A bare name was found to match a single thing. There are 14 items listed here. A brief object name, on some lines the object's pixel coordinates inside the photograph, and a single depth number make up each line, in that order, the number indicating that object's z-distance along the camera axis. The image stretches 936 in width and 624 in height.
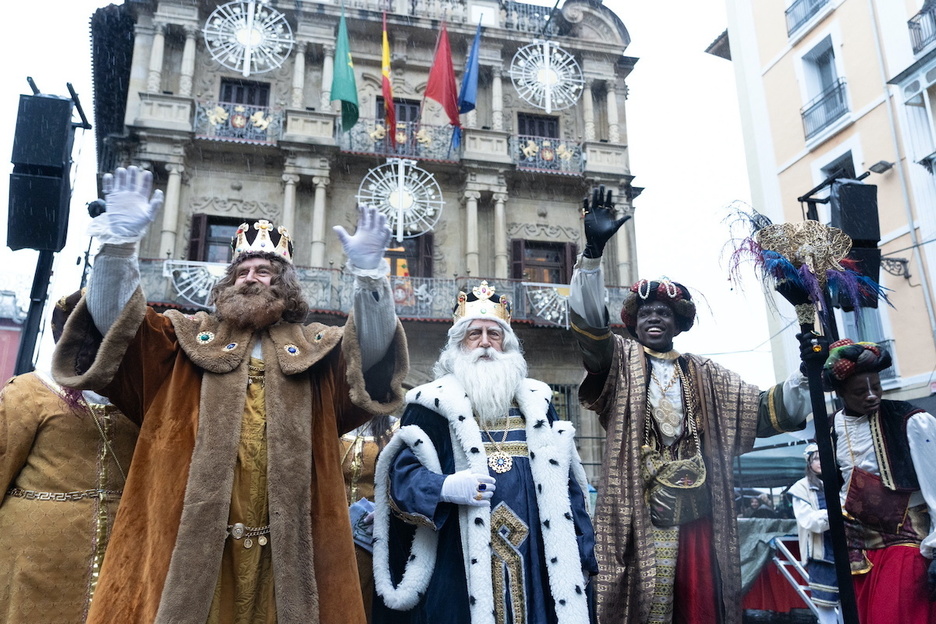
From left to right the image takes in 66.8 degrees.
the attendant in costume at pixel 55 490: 3.06
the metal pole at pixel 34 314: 4.59
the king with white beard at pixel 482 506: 3.00
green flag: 14.41
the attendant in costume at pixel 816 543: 5.59
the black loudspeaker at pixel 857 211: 4.37
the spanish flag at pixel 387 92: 15.05
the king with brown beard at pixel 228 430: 2.49
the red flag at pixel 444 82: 15.08
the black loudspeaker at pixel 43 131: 4.65
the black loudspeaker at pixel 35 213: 4.62
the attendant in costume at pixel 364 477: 3.77
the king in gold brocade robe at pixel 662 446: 3.39
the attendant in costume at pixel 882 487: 3.54
